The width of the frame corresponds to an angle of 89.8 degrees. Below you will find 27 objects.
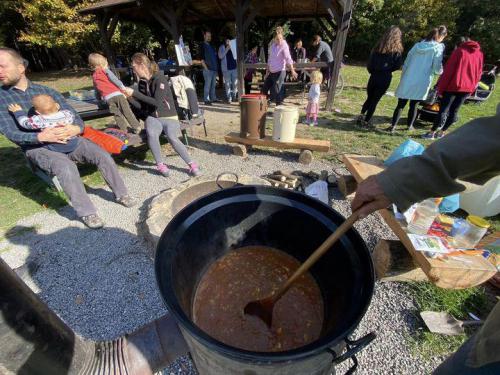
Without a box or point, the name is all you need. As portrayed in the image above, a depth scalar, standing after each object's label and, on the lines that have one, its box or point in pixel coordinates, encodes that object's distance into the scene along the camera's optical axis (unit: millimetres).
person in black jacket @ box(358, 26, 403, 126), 5152
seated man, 2867
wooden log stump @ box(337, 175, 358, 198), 3406
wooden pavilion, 6641
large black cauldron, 916
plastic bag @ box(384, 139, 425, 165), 2802
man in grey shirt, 8867
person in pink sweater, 6461
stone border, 2557
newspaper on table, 1882
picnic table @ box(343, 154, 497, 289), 1765
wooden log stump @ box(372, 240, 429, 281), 2164
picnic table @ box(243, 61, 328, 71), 7272
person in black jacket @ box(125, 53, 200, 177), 3848
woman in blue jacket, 4926
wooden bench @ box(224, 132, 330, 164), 4293
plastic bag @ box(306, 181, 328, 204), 3293
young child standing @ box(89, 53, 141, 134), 4516
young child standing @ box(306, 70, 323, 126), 5727
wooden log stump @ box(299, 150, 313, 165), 4301
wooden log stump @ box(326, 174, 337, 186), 3727
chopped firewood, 3439
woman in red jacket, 4816
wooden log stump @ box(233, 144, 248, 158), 4645
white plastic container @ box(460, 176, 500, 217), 2820
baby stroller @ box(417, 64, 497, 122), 5875
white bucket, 4148
